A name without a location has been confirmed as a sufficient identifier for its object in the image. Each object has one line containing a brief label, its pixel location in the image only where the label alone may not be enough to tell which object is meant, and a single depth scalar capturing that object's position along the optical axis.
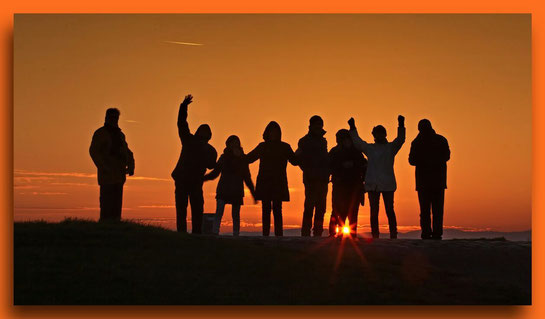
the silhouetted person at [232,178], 16.16
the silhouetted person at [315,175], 15.63
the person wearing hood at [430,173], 15.31
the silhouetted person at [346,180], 15.54
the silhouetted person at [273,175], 15.55
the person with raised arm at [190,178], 15.35
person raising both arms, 15.30
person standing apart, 14.43
